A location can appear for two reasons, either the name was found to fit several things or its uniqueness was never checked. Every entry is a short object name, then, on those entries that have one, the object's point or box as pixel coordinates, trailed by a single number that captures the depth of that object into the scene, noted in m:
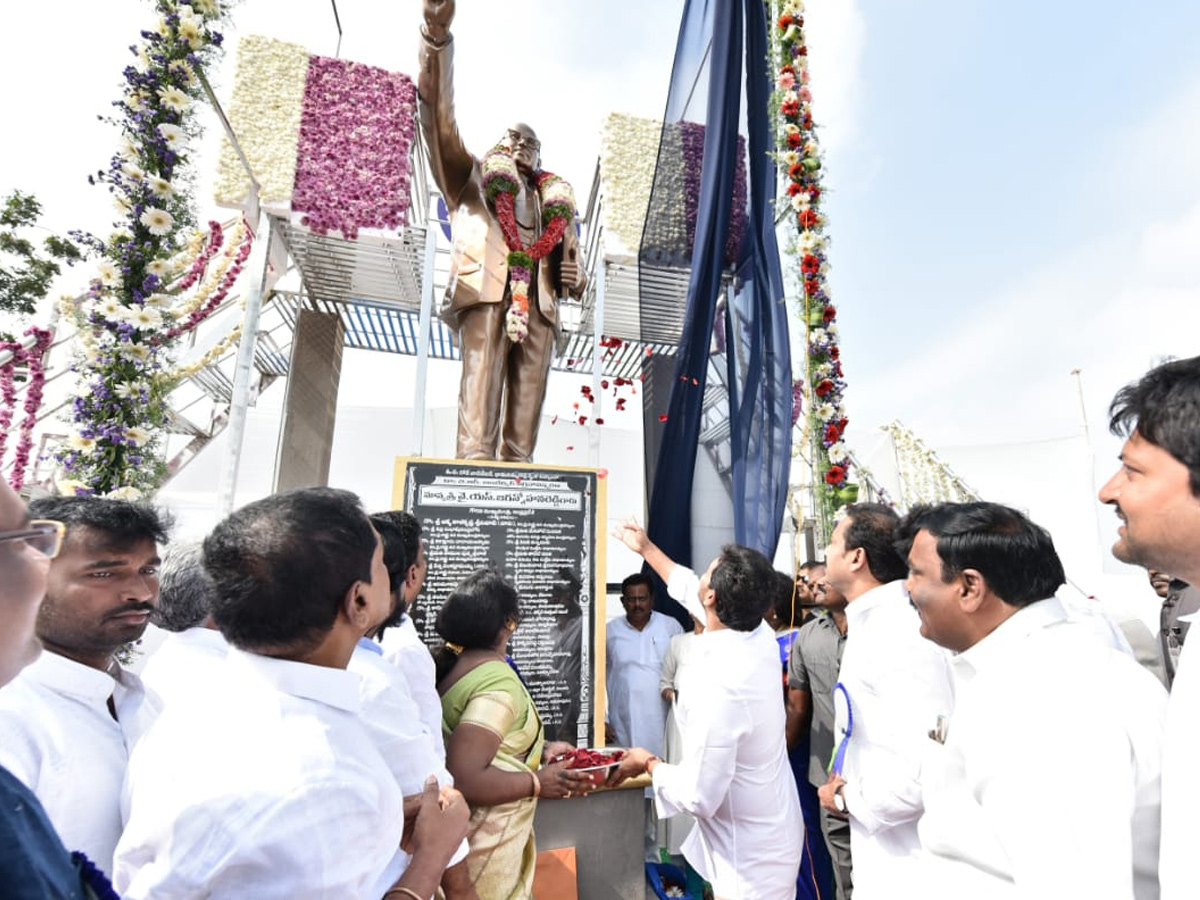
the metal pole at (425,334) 5.02
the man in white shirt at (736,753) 2.26
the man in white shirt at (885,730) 2.09
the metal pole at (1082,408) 15.10
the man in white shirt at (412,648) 1.92
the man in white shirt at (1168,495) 0.97
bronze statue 4.50
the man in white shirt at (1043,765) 1.06
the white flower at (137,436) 2.89
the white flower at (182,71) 3.06
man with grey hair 1.17
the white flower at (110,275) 2.93
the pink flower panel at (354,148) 6.67
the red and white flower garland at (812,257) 4.36
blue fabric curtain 4.37
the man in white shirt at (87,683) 1.20
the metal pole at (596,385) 5.27
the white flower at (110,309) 2.91
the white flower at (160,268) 2.99
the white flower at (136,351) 2.91
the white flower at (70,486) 2.78
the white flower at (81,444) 2.82
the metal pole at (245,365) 5.40
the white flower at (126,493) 2.78
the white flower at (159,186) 2.99
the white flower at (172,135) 3.00
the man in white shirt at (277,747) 0.93
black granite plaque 3.66
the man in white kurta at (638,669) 4.71
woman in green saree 2.00
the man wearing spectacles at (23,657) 0.61
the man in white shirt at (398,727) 1.55
